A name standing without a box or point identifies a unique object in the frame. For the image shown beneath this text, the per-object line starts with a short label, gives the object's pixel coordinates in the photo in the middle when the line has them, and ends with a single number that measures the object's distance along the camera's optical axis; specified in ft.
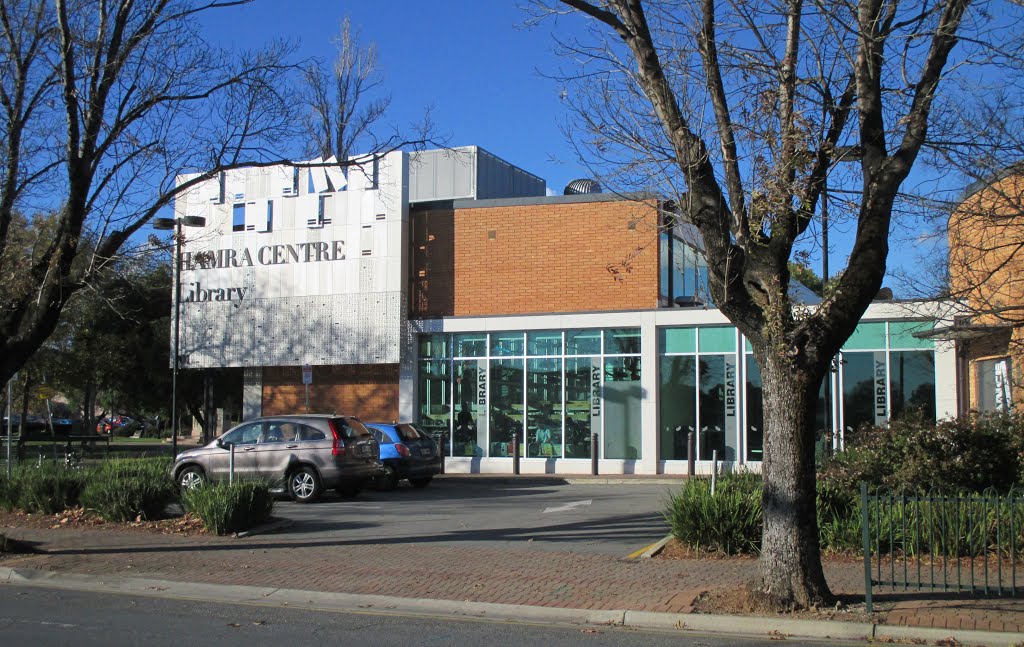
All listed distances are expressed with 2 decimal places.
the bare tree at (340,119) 117.50
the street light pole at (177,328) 72.81
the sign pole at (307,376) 82.70
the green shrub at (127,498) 46.65
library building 77.92
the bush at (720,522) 37.96
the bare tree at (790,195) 28.37
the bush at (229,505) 43.52
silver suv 57.57
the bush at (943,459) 40.93
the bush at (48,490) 48.98
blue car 65.92
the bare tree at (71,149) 40.42
